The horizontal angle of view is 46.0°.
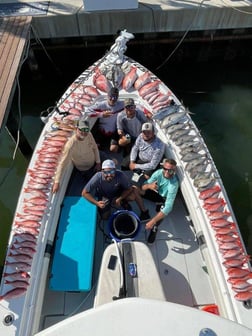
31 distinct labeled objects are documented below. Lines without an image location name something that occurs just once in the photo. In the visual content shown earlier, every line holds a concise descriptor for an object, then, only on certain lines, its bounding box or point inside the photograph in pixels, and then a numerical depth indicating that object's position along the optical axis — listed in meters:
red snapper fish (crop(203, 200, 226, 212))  3.91
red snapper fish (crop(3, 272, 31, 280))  3.29
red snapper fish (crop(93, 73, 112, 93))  5.32
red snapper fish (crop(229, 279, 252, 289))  3.29
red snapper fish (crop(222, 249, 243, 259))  3.51
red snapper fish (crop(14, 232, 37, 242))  3.60
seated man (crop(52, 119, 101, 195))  4.02
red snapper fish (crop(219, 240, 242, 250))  3.57
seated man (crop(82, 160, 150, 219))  3.95
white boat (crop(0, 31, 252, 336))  3.21
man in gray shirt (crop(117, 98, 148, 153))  4.65
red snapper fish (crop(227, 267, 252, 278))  3.37
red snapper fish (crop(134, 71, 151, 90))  5.39
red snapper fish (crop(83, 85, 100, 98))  5.24
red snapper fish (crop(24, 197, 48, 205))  3.94
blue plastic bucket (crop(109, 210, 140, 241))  3.82
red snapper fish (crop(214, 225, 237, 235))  3.70
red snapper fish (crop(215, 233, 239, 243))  3.63
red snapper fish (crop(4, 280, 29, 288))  3.23
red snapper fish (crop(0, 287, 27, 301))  3.15
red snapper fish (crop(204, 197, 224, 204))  3.96
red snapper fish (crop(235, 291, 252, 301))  3.22
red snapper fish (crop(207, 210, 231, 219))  3.83
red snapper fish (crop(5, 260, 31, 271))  3.38
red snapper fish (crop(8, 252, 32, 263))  3.44
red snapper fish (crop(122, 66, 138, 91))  5.39
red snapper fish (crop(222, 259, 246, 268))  3.46
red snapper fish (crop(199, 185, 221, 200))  4.02
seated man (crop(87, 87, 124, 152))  4.77
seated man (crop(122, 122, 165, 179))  4.29
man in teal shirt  3.84
